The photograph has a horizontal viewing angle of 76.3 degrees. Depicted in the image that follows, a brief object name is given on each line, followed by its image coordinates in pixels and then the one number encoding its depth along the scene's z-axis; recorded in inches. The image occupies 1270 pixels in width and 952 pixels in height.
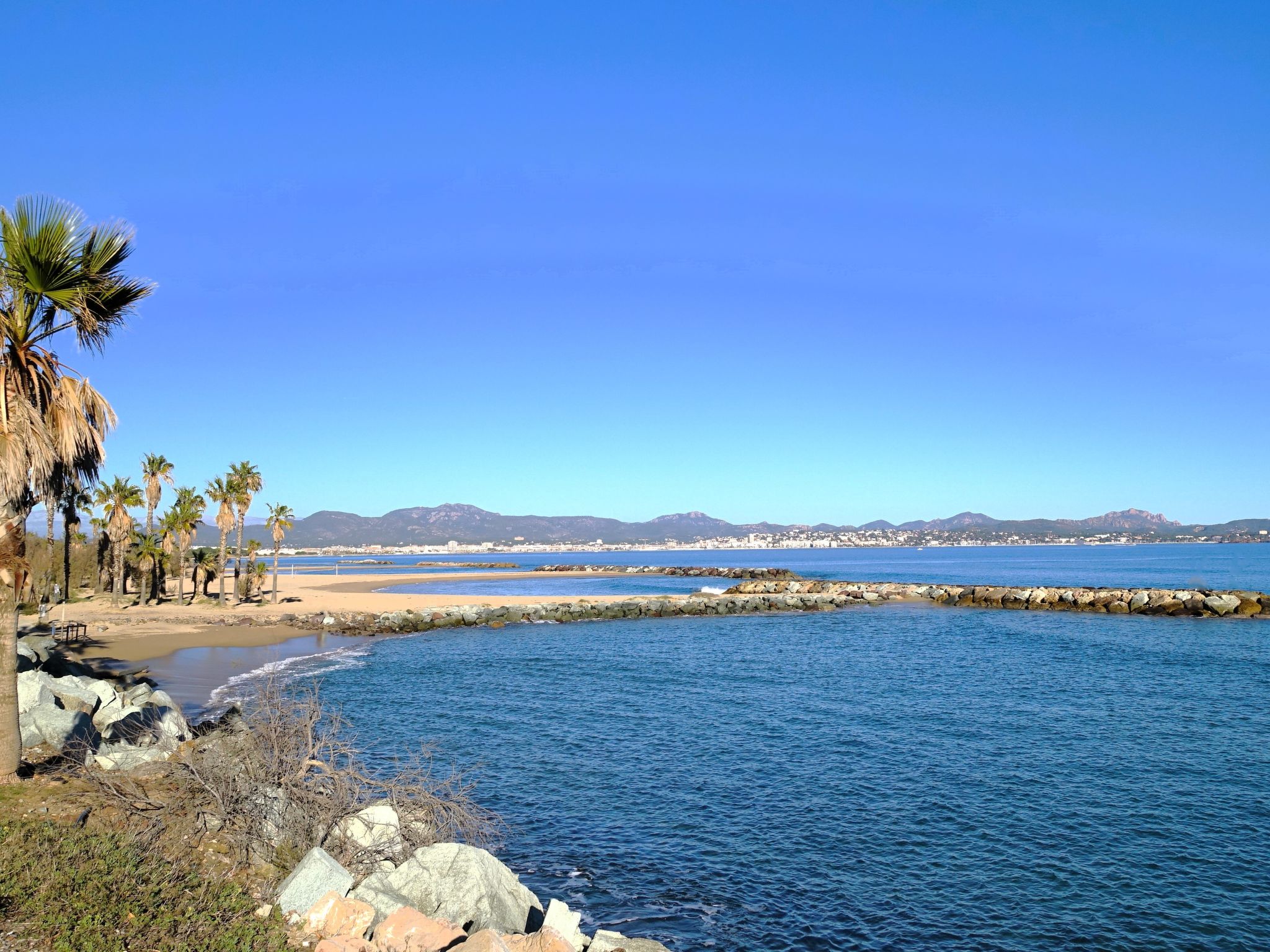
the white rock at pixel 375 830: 421.7
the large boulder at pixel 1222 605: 2247.8
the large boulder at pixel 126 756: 499.4
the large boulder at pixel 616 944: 379.6
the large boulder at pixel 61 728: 527.4
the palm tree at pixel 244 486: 2252.7
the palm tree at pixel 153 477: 2204.7
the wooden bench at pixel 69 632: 1355.8
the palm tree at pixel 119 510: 2130.9
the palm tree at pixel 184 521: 2175.2
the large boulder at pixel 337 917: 340.2
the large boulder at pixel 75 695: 660.1
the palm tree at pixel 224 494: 2237.9
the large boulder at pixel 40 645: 812.6
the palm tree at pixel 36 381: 426.9
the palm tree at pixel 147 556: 2100.8
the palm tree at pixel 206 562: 2416.3
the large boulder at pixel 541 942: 369.1
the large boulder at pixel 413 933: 345.1
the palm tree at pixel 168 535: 2181.3
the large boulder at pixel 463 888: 397.1
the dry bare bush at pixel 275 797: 391.5
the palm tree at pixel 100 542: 2325.3
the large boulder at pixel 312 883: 346.9
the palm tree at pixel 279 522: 2541.8
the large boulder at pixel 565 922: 382.6
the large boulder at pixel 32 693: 553.9
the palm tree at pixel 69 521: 1895.4
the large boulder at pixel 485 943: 329.6
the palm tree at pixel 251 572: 2456.9
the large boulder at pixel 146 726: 607.2
